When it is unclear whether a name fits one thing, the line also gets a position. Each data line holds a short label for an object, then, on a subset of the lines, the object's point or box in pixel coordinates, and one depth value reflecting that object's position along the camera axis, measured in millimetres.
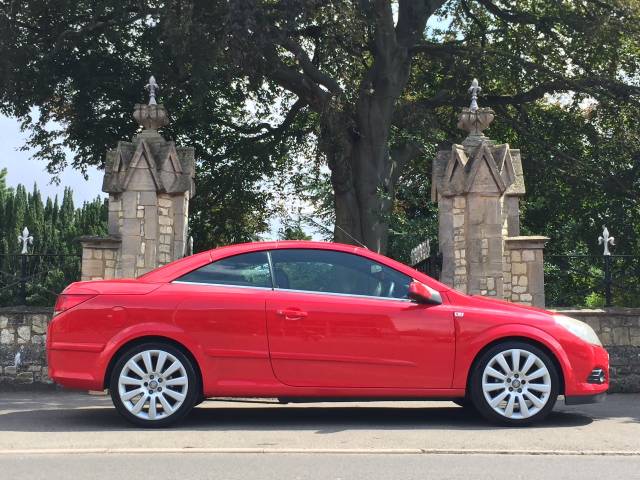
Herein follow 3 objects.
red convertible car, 7457
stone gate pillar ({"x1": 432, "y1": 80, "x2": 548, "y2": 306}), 12711
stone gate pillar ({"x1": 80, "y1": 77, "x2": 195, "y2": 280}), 12711
